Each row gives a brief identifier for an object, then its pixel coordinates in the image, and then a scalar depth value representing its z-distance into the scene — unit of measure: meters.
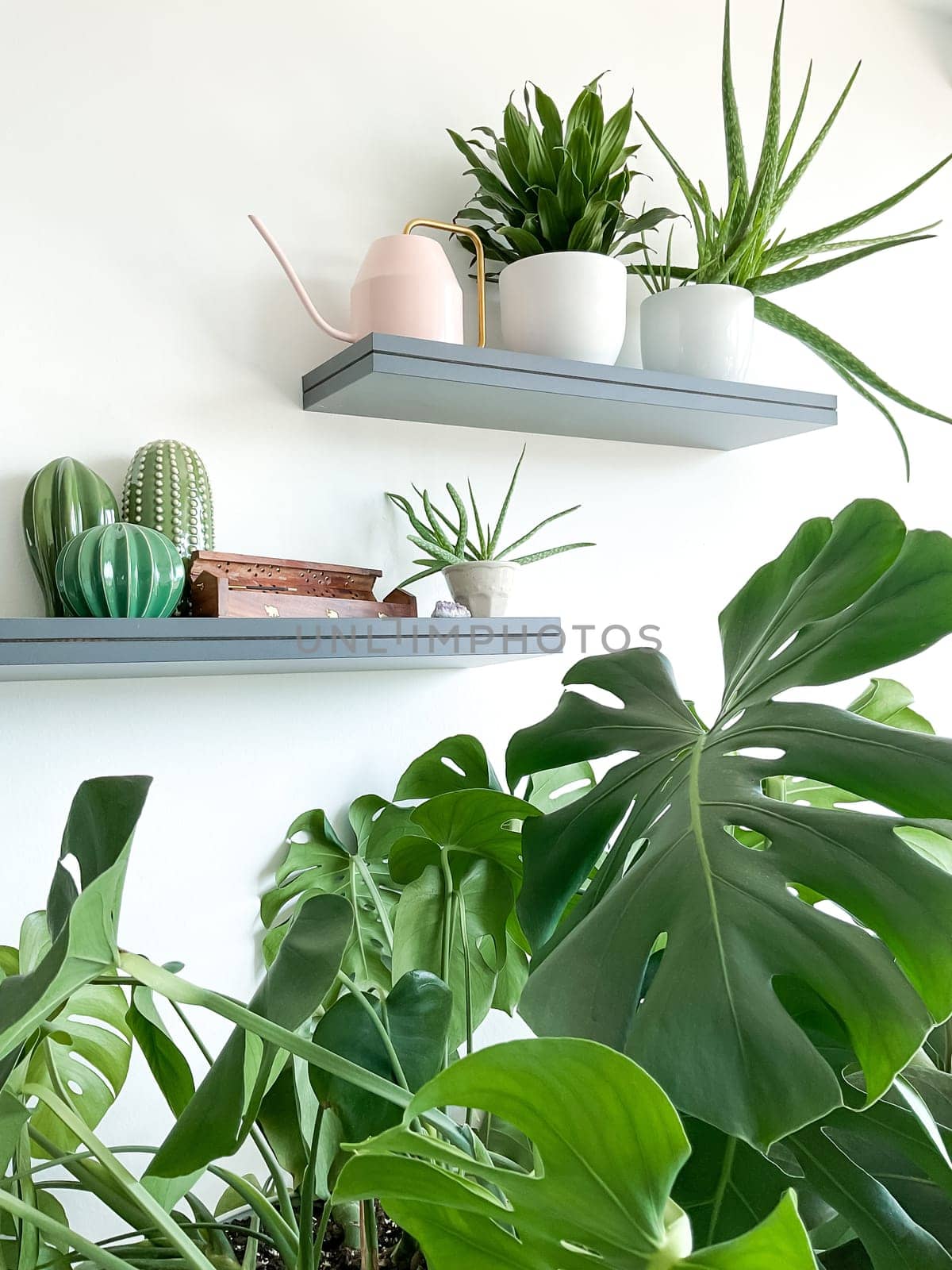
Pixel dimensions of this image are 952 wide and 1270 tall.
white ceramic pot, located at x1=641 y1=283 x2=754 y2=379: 1.24
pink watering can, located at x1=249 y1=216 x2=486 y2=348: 1.08
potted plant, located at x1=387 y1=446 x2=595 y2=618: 1.14
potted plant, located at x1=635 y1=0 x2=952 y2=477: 1.24
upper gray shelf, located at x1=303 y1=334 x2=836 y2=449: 1.06
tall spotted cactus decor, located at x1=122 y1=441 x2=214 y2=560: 1.00
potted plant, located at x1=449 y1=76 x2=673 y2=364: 1.16
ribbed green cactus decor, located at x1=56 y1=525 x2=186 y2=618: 0.89
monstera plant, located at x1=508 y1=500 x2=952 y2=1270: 0.40
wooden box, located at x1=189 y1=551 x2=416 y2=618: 0.99
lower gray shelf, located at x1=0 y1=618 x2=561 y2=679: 0.85
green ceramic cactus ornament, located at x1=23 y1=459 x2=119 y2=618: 0.95
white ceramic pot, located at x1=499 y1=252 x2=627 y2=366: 1.16
